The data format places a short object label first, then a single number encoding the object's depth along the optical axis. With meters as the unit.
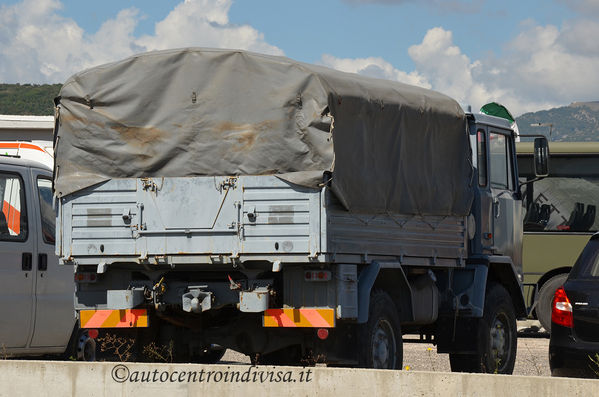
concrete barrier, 7.93
